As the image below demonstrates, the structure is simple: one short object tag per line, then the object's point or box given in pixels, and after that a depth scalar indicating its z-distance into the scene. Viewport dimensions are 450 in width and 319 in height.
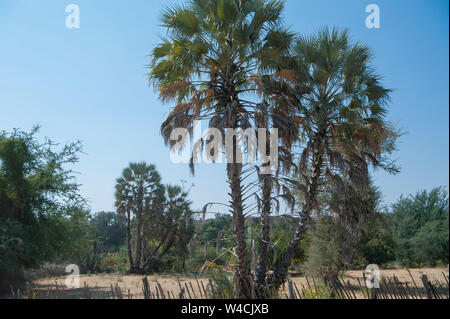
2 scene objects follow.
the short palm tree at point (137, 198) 22.69
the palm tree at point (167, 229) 23.28
